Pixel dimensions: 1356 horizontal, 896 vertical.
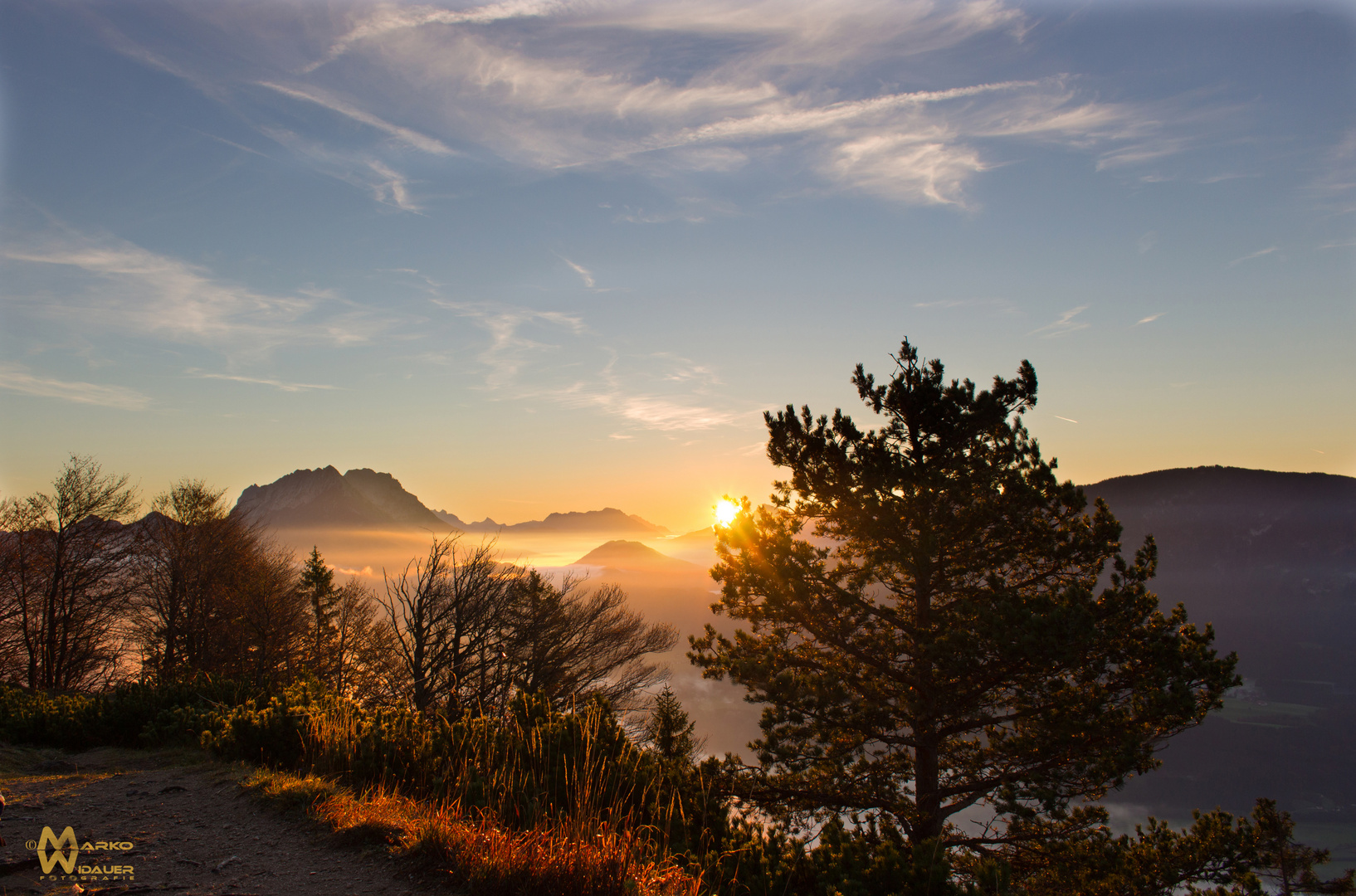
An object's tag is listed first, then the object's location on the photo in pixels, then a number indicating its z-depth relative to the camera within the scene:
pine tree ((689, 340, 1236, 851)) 13.54
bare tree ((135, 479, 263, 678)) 28.50
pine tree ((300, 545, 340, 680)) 27.48
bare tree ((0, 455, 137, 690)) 27.67
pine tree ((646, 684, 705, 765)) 23.06
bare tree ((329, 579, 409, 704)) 23.94
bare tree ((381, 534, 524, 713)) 20.58
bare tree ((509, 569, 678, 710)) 27.45
